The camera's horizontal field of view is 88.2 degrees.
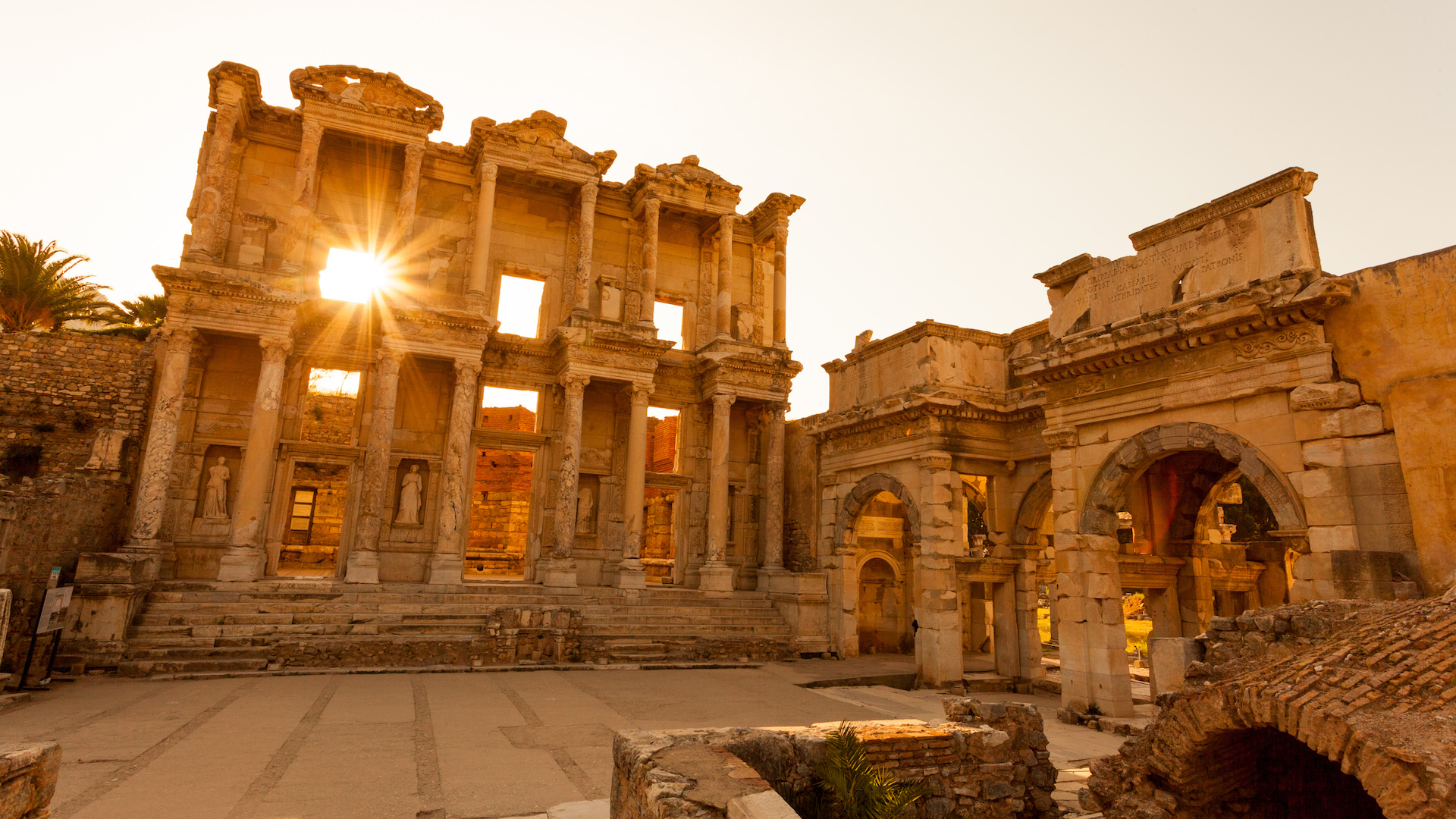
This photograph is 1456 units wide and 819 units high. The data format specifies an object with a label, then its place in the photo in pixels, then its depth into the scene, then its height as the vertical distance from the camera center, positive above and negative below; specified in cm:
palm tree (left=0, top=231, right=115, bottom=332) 2195 +761
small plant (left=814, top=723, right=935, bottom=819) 551 -156
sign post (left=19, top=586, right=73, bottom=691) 1052 -90
